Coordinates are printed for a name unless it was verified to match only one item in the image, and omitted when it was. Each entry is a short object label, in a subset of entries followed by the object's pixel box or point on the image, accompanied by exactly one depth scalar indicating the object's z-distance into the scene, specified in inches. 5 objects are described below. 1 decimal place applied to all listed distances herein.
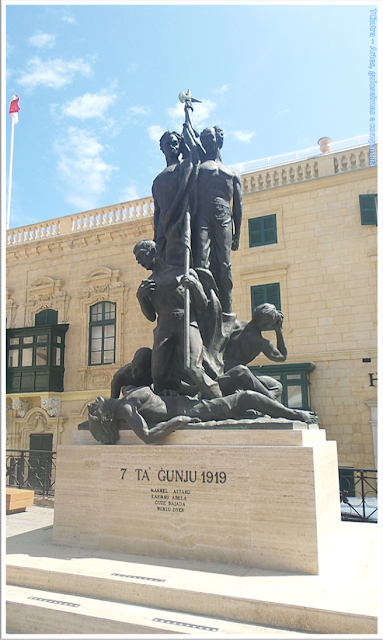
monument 164.9
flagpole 998.4
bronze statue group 195.2
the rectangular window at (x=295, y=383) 710.5
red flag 1042.7
